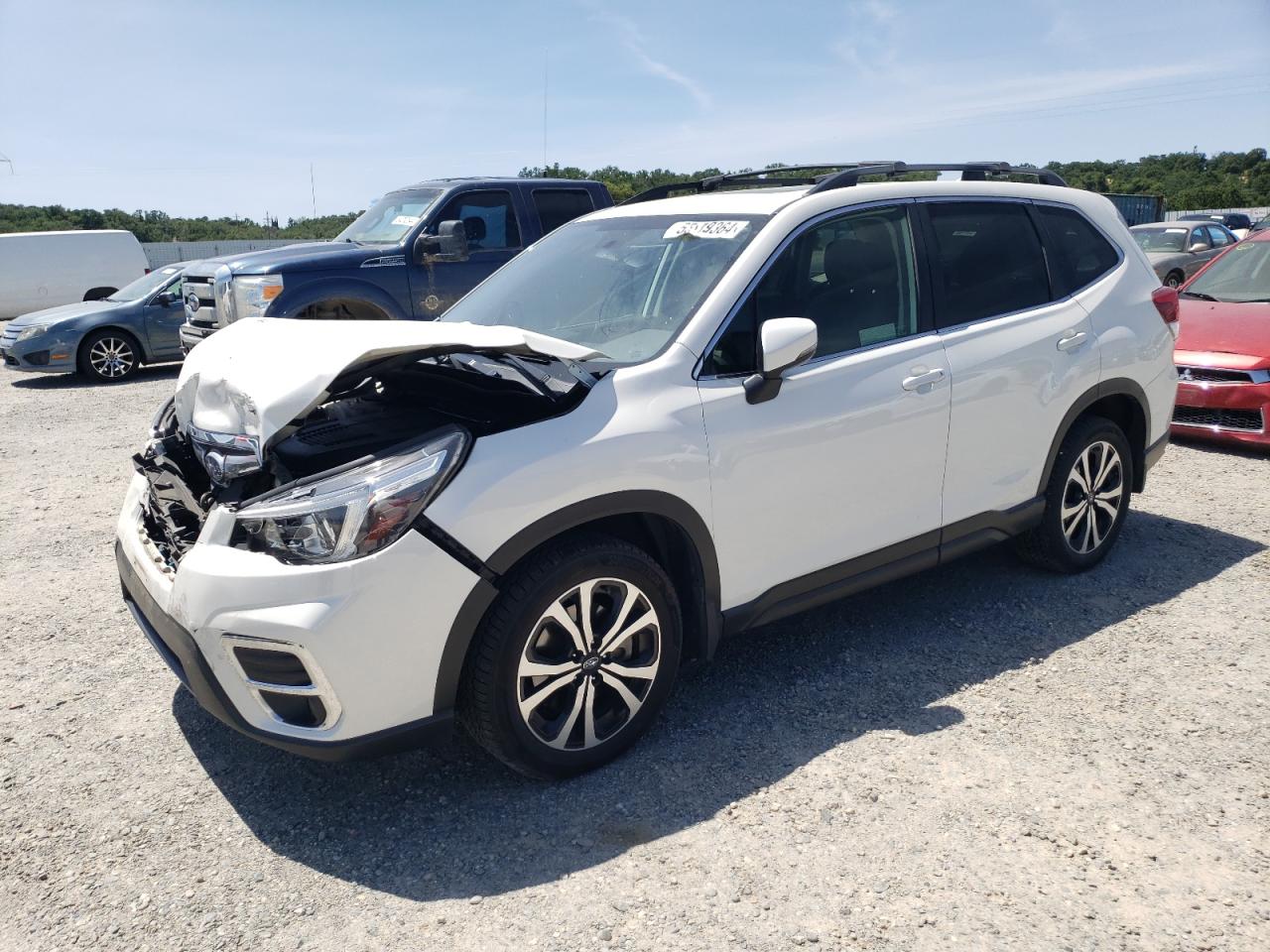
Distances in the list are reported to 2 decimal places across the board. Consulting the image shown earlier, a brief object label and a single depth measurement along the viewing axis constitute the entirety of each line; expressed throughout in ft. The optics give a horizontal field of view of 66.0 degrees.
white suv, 8.87
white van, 60.34
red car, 22.68
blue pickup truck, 29.35
